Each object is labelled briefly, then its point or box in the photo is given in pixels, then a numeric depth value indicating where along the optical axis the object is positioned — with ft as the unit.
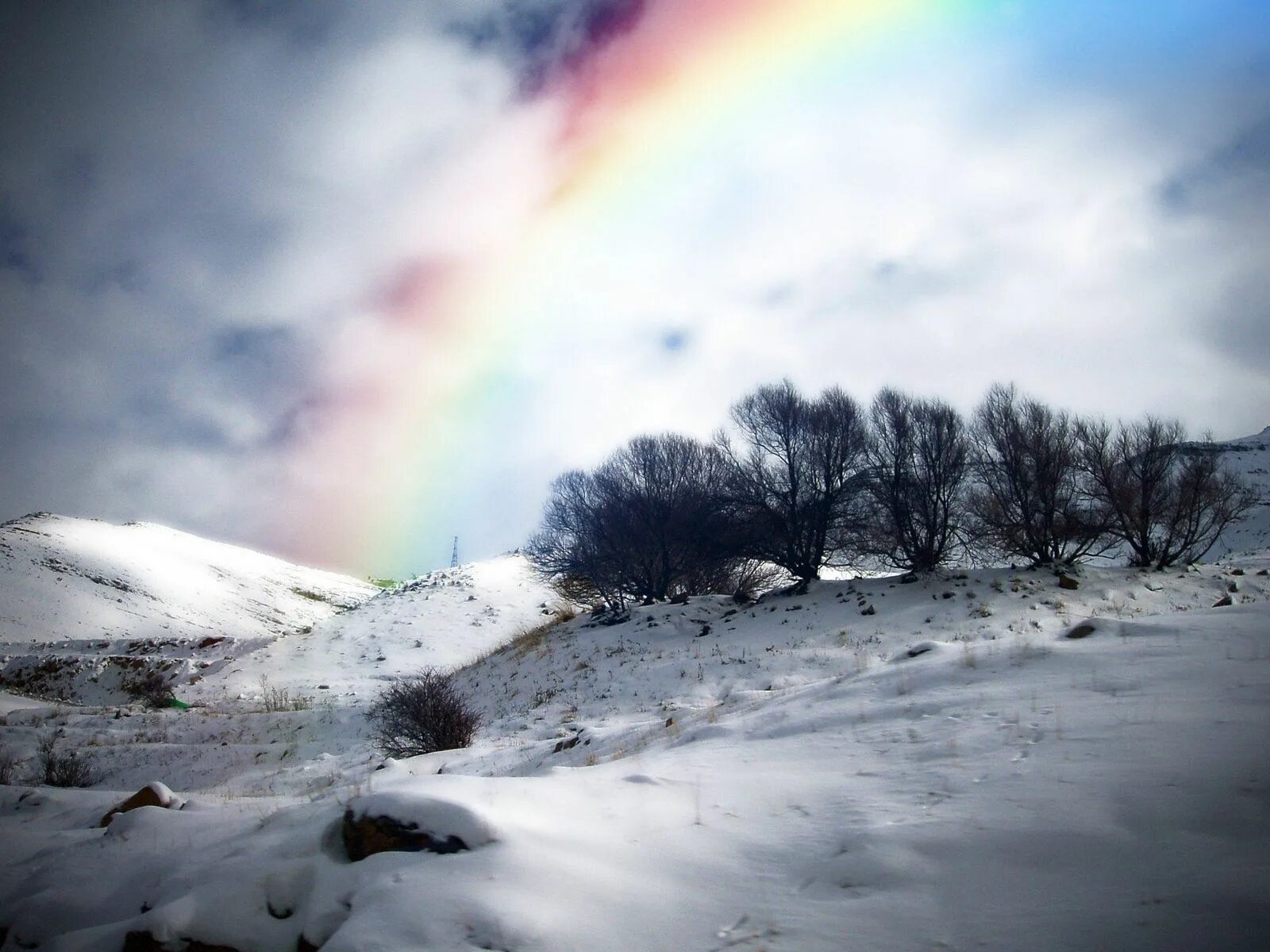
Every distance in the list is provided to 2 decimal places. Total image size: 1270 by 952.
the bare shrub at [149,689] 72.08
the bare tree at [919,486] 69.26
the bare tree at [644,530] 85.35
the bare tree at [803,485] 74.13
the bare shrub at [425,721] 38.24
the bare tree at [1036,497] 67.05
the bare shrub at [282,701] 61.77
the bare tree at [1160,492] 65.36
